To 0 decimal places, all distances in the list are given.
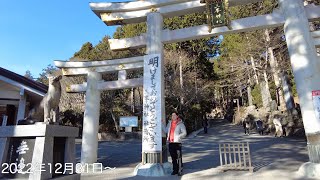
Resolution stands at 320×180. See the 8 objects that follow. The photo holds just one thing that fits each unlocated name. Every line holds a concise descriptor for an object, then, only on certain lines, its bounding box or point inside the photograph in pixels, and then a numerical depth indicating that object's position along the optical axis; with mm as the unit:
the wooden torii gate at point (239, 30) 6422
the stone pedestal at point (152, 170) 6859
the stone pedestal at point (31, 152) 4496
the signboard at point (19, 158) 4652
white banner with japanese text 7207
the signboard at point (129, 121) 18594
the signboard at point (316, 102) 6246
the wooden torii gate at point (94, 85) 8570
